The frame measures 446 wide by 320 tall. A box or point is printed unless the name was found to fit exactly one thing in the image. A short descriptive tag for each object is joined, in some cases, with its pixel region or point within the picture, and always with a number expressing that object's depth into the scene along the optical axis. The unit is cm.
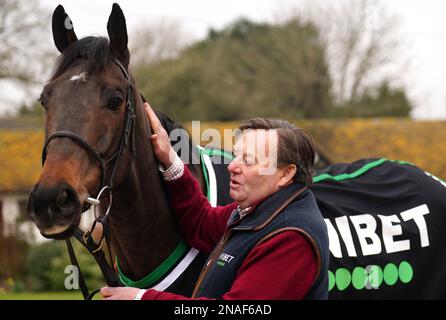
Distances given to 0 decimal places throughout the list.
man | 217
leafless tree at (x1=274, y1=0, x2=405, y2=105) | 2452
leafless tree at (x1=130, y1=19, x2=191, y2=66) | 2566
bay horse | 238
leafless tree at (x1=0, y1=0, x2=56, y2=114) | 1745
